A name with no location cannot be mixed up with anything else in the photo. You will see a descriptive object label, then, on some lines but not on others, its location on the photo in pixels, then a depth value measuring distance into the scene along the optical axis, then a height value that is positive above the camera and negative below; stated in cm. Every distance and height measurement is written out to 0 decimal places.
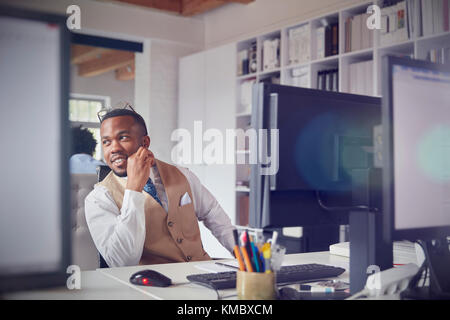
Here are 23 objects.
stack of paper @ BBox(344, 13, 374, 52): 347 +101
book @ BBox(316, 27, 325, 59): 383 +103
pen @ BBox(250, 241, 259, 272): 98 -18
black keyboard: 115 -28
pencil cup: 96 -23
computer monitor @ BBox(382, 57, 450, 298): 95 +3
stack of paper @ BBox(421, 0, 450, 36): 294 +96
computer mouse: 116 -27
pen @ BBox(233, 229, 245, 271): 99 -18
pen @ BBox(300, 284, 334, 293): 115 -29
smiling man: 161 -13
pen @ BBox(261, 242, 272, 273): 97 -17
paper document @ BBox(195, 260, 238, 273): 138 -29
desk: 106 -29
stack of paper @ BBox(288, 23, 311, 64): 393 +106
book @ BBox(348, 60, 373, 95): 346 +68
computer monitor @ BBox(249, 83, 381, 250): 108 +3
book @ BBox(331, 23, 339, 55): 372 +102
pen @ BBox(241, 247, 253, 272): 97 -19
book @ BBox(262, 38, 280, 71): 426 +104
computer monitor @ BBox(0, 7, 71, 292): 55 +2
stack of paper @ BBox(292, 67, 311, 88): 395 +78
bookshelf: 310 +87
